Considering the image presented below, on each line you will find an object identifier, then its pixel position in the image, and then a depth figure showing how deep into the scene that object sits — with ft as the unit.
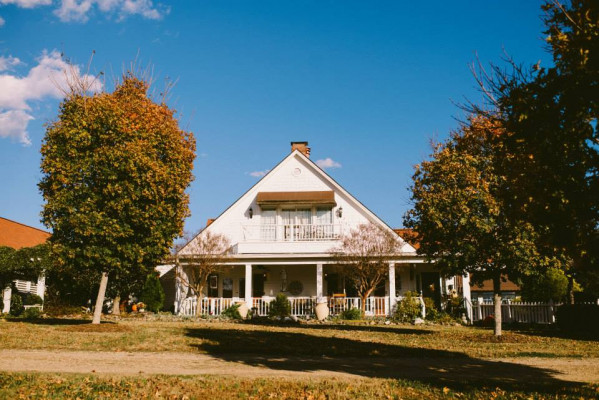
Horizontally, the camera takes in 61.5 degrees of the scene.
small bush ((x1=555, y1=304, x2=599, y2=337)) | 61.52
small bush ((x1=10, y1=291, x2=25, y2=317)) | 81.41
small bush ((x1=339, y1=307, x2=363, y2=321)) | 76.13
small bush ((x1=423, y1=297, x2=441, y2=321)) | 78.54
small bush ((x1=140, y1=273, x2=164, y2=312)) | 89.86
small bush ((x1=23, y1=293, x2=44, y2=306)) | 88.43
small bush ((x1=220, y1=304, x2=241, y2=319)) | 76.38
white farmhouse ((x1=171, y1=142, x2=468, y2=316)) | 85.87
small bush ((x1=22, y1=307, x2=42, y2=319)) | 74.68
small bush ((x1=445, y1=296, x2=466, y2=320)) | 79.93
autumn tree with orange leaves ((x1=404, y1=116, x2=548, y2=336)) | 46.88
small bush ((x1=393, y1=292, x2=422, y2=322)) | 75.77
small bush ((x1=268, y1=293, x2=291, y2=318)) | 76.54
